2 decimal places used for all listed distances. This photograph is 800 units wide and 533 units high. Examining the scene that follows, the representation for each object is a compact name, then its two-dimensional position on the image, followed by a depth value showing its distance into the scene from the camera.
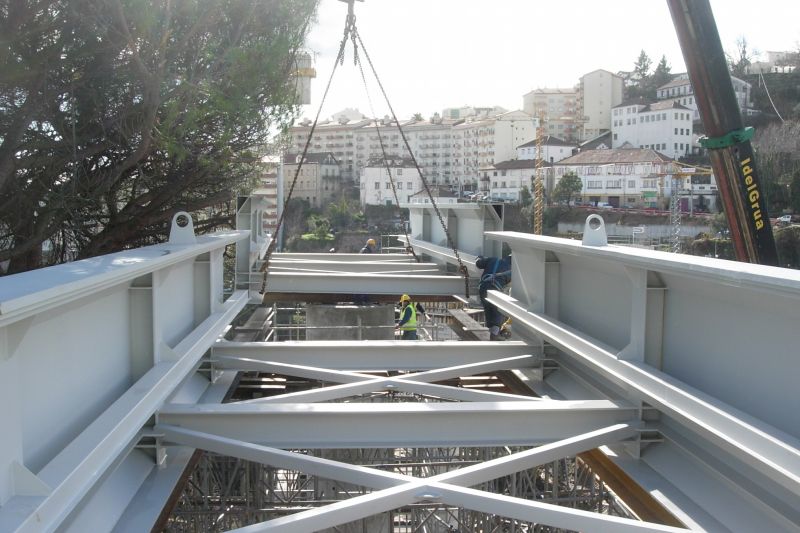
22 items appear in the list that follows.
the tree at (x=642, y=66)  116.65
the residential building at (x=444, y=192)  92.12
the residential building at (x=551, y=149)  91.81
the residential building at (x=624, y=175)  72.31
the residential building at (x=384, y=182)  93.12
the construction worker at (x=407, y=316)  11.34
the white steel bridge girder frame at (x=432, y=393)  3.35
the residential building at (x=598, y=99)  106.69
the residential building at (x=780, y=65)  85.88
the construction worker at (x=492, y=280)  10.05
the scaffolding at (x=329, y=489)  7.46
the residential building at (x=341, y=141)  114.47
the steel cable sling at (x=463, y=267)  10.43
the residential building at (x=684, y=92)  81.56
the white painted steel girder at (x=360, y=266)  12.95
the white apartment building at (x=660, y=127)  84.44
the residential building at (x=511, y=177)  83.75
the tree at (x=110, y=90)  6.71
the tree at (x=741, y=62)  89.16
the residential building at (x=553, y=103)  120.75
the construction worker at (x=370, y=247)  20.36
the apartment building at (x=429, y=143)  109.62
